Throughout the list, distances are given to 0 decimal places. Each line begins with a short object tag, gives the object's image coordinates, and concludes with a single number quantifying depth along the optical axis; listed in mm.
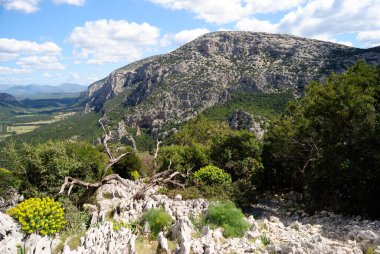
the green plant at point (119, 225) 10581
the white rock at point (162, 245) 9967
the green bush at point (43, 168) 16844
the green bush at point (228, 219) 11270
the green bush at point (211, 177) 20844
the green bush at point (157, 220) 11625
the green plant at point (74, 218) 11695
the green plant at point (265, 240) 10484
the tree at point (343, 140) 15695
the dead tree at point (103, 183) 15055
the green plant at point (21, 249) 8969
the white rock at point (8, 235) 9258
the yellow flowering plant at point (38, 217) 10031
